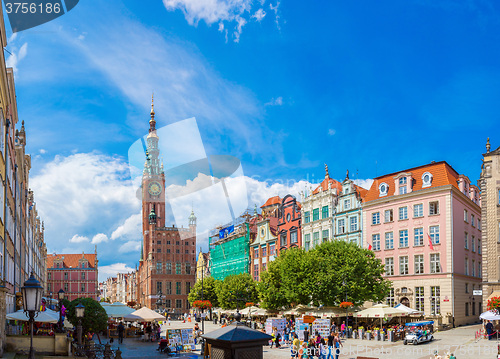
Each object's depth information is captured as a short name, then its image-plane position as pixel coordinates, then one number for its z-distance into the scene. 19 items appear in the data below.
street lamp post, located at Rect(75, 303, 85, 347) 27.70
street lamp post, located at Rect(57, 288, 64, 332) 37.14
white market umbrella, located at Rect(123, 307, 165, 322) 41.59
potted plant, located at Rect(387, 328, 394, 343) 38.78
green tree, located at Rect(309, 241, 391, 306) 47.25
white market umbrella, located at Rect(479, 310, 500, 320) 34.76
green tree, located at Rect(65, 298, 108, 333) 34.00
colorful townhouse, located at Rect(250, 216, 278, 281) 78.12
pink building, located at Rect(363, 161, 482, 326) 51.50
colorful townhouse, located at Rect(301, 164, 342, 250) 64.50
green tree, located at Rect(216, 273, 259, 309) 69.77
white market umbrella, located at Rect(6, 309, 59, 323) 25.31
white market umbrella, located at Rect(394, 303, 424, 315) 41.44
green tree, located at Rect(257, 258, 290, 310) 54.61
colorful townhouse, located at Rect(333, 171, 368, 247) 61.19
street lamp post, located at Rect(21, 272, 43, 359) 14.71
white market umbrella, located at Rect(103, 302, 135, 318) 43.53
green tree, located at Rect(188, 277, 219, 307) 87.47
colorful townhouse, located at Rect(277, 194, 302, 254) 70.81
